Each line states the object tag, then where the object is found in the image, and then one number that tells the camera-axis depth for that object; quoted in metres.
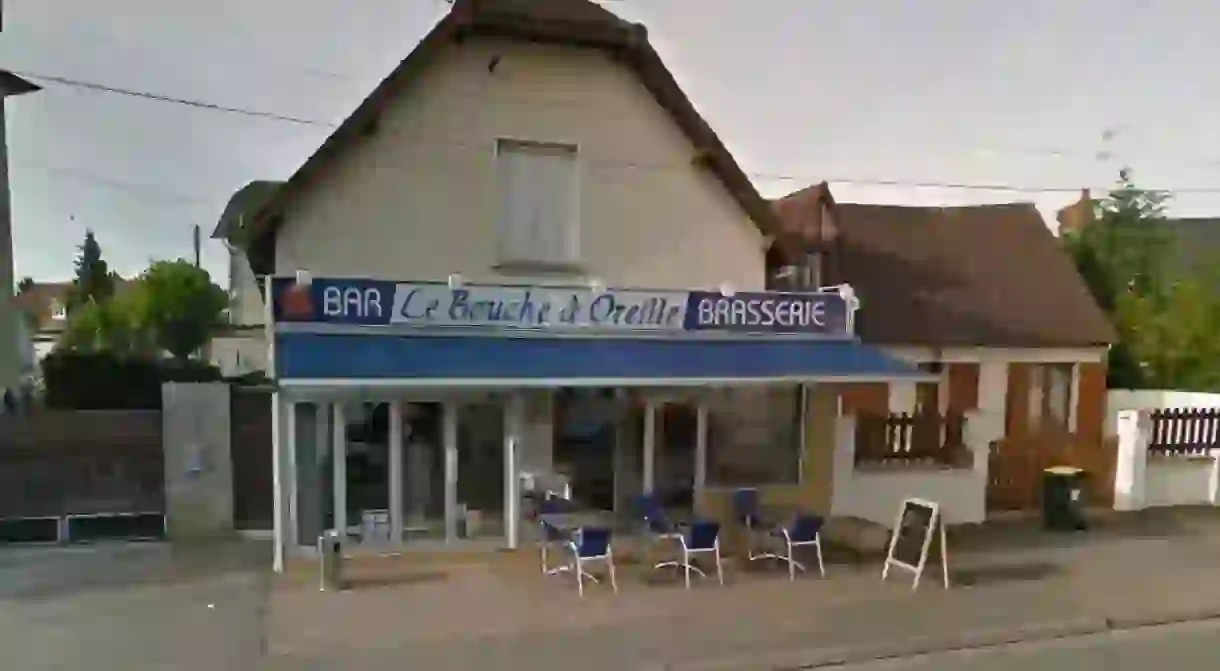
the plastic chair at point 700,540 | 9.39
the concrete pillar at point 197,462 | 10.95
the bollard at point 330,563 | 8.96
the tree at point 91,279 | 47.16
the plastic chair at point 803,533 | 9.72
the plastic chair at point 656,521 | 9.98
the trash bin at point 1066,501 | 12.27
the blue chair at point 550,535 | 9.52
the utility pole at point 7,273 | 18.33
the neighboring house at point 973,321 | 16.05
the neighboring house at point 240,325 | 29.61
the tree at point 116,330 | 34.50
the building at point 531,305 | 10.02
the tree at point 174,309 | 34.72
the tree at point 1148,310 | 18.45
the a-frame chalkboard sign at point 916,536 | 9.38
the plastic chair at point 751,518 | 10.42
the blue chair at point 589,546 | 8.93
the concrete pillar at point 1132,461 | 13.38
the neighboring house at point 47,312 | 42.54
